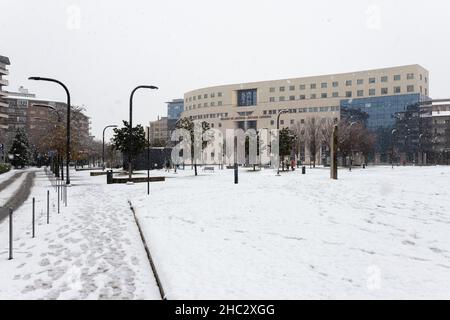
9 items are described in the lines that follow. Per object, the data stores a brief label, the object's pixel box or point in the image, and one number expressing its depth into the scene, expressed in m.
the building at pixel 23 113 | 124.44
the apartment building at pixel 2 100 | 73.29
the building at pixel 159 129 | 192.38
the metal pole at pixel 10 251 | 7.37
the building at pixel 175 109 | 169.35
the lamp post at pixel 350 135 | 61.75
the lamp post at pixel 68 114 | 23.75
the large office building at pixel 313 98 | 91.44
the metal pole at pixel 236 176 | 24.67
